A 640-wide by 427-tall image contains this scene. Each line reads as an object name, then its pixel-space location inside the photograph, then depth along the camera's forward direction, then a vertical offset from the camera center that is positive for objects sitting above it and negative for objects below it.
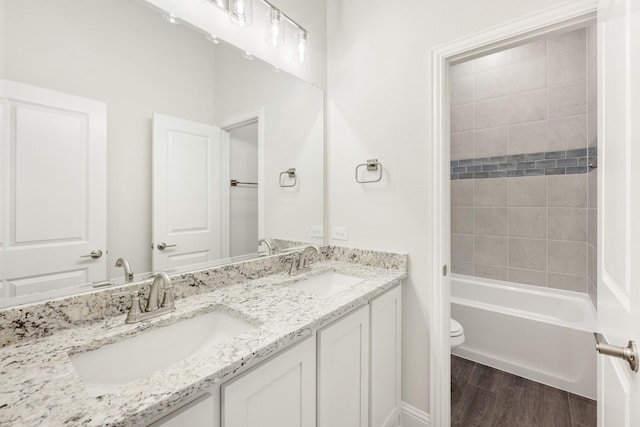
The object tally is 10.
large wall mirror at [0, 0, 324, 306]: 0.84 +0.25
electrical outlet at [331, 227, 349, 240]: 1.90 -0.14
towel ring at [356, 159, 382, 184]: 1.72 +0.29
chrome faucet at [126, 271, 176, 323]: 0.95 -0.32
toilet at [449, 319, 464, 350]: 2.03 -0.89
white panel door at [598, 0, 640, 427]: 0.59 +0.02
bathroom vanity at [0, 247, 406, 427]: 0.59 -0.38
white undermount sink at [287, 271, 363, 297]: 1.57 -0.40
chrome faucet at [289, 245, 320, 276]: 1.61 -0.29
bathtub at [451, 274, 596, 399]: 1.91 -0.90
